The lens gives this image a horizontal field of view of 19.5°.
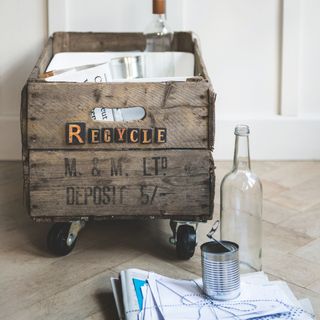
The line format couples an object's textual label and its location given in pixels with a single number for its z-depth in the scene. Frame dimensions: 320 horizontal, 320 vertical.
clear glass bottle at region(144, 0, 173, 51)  2.43
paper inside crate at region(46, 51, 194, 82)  2.31
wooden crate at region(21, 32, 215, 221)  1.92
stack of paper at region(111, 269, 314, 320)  1.66
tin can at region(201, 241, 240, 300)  1.69
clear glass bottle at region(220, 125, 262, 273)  1.89
